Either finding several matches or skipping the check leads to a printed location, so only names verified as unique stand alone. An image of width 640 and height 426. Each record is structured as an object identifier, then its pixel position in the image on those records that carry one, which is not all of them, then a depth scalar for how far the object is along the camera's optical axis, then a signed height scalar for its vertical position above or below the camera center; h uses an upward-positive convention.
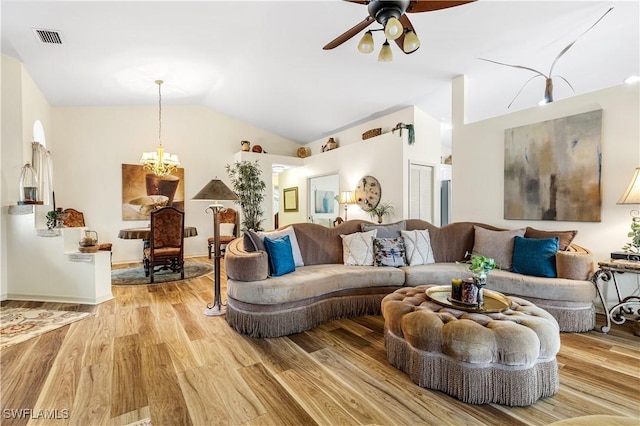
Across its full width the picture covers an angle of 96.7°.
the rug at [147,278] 4.36 -1.09
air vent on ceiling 3.15 +1.99
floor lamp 2.91 -0.02
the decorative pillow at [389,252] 3.33 -0.51
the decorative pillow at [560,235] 2.99 -0.29
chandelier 5.08 +0.88
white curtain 4.03 +0.61
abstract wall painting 3.07 +0.46
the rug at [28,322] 2.48 -1.10
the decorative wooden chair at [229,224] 6.60 -0.34
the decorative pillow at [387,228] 3.63 -0.25
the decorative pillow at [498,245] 3.24 -0.43
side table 2.52 -0.83
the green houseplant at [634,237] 2.56 -0.26
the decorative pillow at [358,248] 3.37 -0.47
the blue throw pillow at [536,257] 2.86 -0.50
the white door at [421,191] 5.22 +0.33
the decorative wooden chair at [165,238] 4.25 -0.43
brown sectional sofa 2.57 -0.78
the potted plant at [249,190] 6.35 +0.44
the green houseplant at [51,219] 3.49 -0.11
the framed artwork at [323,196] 6.80 +0.34
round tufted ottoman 1.65 -0.88
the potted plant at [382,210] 5.30 -0.02
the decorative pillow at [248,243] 2.89 -0.34
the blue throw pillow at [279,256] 2.85 -0.48
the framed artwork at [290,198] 7.99 +0.32
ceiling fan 1.82 +1.31
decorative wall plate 5.55 +0.33
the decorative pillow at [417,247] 3.42 -0.47
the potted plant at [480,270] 2.04 -0.45
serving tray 1.96 -0.69
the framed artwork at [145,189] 5.93 +0.46
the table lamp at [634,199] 2.56 +0.09
